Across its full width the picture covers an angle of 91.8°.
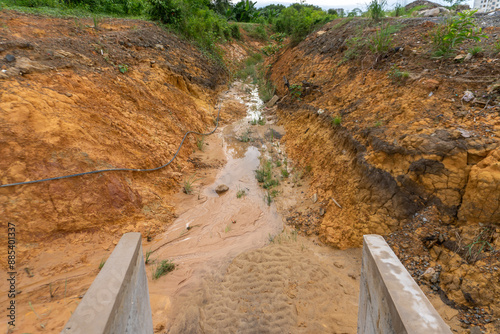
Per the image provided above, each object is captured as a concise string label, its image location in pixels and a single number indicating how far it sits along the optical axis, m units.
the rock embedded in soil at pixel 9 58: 4.15
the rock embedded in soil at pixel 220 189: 5.33
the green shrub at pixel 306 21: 11.57
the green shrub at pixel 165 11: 9.99
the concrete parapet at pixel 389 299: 1.36
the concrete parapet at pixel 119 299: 1.38
